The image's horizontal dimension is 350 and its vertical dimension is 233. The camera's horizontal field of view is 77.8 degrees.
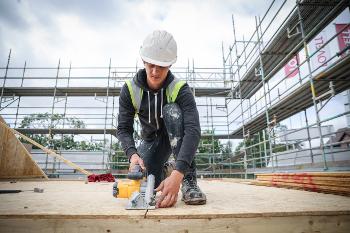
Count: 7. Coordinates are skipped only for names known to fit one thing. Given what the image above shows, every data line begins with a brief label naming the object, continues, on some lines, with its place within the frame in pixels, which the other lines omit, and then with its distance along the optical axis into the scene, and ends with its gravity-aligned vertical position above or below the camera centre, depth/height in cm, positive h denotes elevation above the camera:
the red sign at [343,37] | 511 +293
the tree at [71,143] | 2373 +247
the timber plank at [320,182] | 184 -19
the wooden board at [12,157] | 496 +11
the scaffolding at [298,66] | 411 +249
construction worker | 152 +39
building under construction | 103 -3
